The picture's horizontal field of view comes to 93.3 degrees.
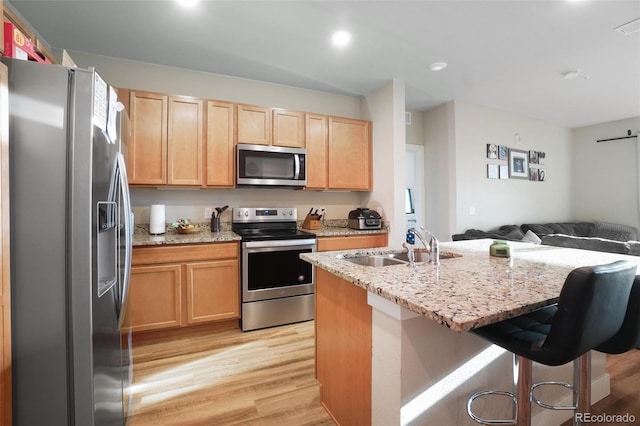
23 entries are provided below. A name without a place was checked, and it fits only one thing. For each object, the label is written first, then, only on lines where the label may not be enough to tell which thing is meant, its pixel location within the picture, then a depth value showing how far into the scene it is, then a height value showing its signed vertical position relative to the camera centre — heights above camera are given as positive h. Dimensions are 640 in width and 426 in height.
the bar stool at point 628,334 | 1.17 -0.48
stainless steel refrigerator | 1.00 -0.08
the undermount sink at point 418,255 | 1.88 -0.26
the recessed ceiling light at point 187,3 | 2.11 +1.51
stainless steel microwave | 3.08 +0.53
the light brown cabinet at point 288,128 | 3.28 +0.96
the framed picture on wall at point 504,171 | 4.61 +0.65
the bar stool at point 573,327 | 0.89 -0.36
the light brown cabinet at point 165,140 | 2.74 +0.72
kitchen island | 0.98 -0.48
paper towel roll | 2.83 -0.02
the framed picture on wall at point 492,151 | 4.46 +0.93
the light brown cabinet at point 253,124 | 3.12 +0.96
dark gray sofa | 2.69 -0.28
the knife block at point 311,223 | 3.48 -0.09
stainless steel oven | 2.81 -0.61
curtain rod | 4.83 +1.22
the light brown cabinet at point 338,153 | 3.48 +0.74
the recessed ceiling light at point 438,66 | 3.06 +1.53
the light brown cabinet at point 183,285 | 2.51 -0.60
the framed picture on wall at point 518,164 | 4.73 +0.79
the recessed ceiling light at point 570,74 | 3.25 +1.52
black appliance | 3.47 -0.05
